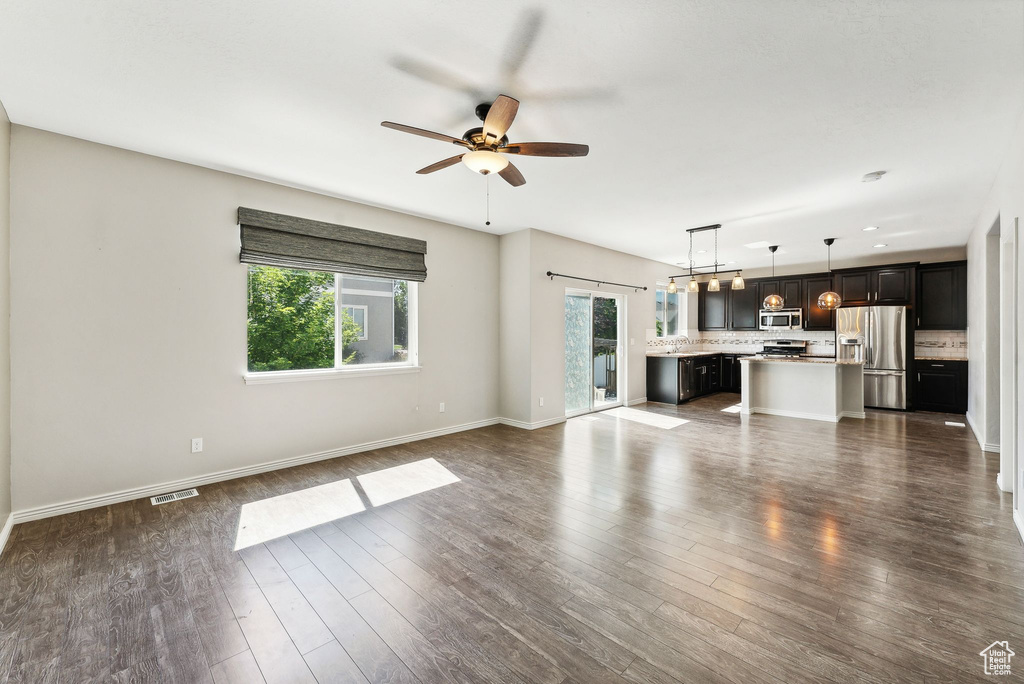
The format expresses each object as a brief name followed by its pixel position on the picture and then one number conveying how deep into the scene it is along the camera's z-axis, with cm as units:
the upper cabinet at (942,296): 672
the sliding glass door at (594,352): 650
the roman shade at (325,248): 385
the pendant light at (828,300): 673
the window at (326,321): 402
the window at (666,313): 859
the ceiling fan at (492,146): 229
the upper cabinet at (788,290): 823
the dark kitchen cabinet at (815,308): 795
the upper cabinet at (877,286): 704
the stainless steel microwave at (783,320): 821
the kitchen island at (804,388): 612
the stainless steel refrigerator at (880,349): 690
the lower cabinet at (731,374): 898
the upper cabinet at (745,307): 878
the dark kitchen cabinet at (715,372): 877
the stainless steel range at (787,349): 841
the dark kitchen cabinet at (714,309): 915
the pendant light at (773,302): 725
